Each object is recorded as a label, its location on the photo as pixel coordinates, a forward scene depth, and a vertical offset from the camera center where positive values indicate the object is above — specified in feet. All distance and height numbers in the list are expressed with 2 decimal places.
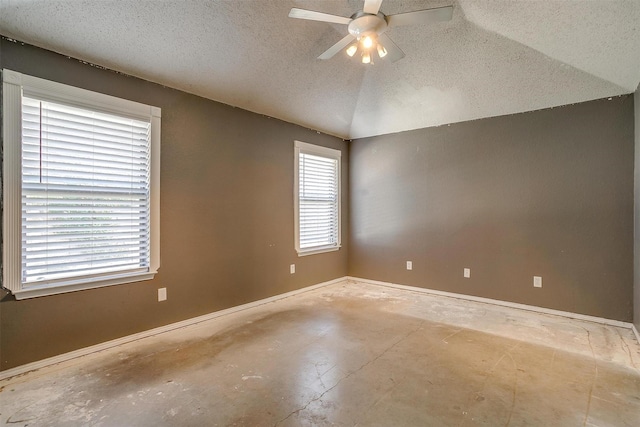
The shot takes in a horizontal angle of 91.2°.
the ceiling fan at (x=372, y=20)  6.35 +4.12
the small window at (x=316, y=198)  14.48 +0.76
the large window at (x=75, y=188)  7.30 +0.66
